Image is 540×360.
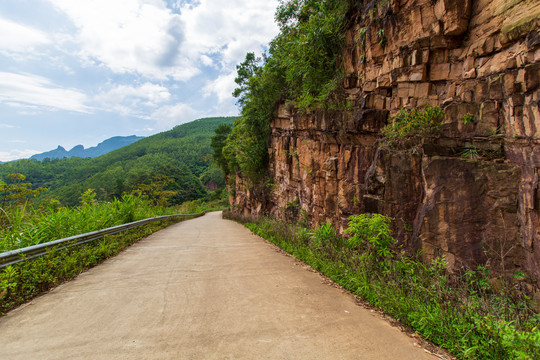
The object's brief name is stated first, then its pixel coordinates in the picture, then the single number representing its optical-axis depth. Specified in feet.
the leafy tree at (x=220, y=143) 124.06
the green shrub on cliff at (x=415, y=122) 17.24
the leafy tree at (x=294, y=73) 30.12
